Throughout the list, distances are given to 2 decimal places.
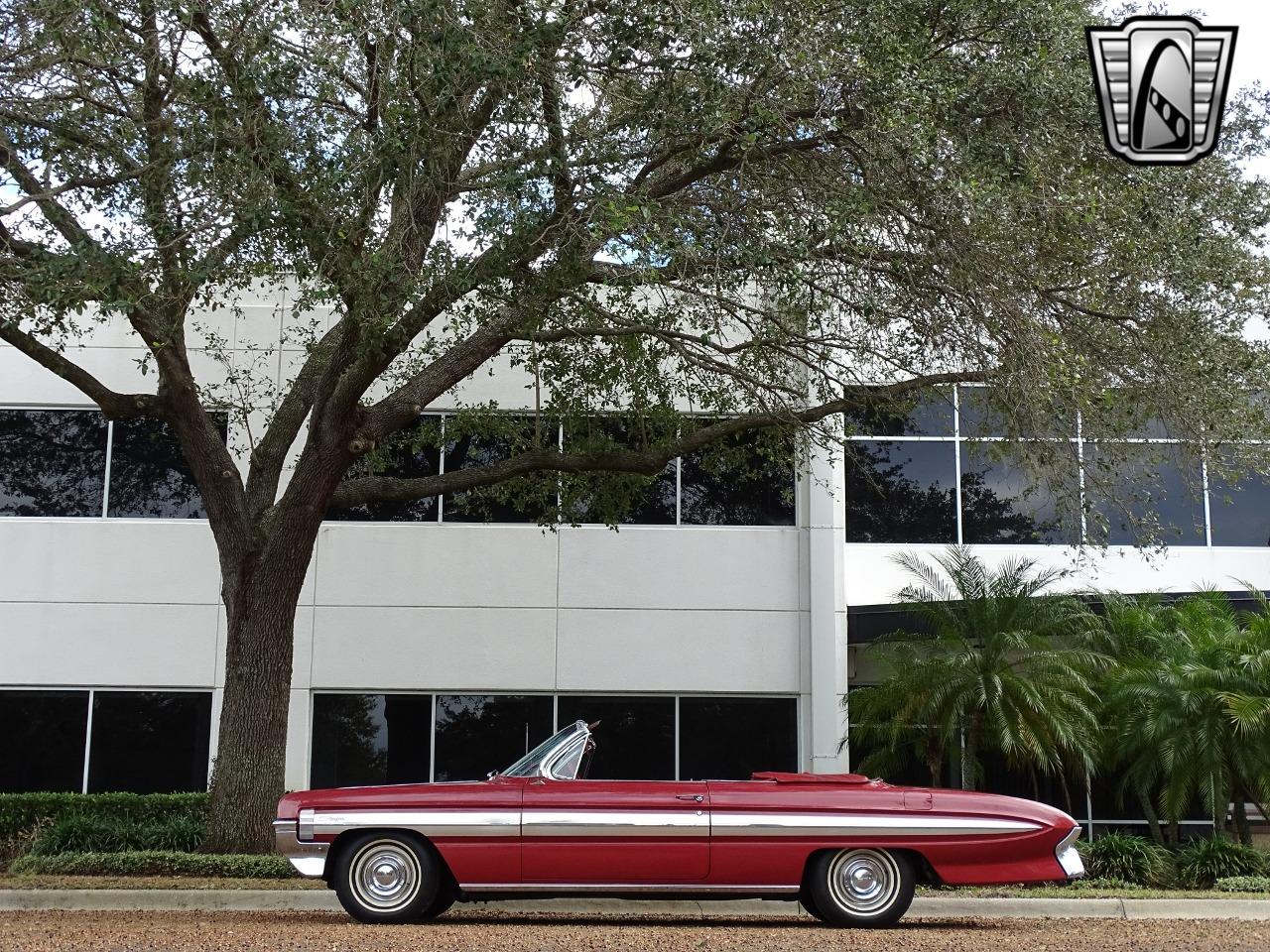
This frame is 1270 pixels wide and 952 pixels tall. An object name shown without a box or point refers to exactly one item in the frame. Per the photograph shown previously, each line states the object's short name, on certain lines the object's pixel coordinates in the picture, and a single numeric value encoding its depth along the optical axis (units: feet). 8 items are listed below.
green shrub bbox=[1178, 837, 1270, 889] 49.16
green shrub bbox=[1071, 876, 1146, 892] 46.25
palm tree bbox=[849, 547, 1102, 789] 51.60
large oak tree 37.32
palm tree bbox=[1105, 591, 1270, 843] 50.03
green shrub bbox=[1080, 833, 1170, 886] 49.65
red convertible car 32.48
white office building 58.39
